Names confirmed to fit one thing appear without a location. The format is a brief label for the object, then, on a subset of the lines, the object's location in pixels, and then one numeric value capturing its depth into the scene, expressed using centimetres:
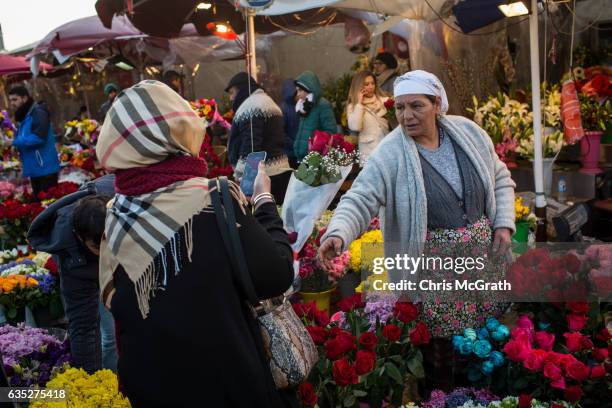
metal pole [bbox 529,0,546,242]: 446
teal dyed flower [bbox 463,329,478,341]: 240
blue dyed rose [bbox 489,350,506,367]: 232
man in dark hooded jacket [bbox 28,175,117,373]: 305
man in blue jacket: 750
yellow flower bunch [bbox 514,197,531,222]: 453
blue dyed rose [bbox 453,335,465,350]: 240
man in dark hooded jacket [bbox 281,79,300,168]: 733
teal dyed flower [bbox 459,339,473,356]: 238
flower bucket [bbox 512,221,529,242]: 452
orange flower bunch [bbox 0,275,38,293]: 427
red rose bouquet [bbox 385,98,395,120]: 603
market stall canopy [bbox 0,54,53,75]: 1100
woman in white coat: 600
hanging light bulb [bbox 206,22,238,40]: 714
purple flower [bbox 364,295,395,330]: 255
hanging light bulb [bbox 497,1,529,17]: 441
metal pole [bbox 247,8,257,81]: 561
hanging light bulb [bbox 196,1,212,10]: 605
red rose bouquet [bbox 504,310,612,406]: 207
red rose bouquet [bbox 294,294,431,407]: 206
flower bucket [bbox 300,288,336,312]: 420
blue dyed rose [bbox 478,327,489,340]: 242
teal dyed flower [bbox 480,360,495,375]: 233
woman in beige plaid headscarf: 156
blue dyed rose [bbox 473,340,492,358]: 234
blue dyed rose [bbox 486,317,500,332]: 243
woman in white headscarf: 246
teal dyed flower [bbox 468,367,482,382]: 241
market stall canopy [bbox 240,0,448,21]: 642
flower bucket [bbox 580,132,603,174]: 535
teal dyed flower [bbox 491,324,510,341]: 237
